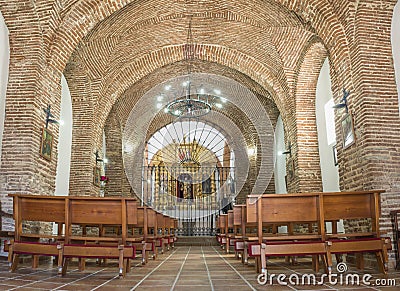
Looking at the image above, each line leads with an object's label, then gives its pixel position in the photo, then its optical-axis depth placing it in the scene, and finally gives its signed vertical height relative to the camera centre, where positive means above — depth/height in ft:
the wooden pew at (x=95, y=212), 15.53 +0.62
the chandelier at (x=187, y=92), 34.85 +17.54
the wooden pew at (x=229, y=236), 25.55 -0.69
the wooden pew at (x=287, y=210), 15.42 +0.60
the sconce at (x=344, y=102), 22.94 +7.23
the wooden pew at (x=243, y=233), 19.40 -0.37
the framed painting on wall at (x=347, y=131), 22.31 +5.45
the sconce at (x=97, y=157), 39.35 +7.09
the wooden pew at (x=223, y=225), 31.85 +0.11
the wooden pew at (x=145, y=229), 19.45 -0.11
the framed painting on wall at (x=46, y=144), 24.95 +5.47
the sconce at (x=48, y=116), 25.71 +7.41
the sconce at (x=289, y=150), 37.88 +7.24
